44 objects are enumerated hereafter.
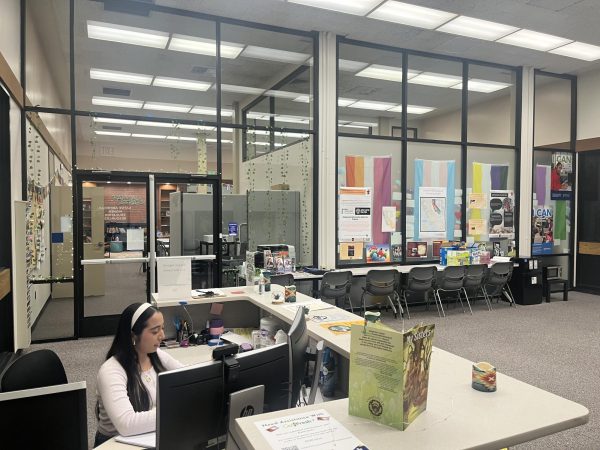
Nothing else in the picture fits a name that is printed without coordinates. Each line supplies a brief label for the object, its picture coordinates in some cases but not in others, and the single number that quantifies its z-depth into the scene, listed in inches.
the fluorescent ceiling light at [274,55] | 264.2
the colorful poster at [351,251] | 269.9
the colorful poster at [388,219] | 280.7
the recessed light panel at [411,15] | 217.3
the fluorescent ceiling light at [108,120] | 218.6
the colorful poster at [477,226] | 305.1
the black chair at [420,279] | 261.7
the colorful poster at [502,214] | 313.0
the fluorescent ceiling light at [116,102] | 313.5
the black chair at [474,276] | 275.9
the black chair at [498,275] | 282.4
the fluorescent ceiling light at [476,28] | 236.5
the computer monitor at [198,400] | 53.7
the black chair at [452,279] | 269.7
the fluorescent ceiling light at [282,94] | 284.9
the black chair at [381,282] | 251.1
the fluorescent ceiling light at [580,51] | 270.8
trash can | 295.3
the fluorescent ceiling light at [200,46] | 241.8
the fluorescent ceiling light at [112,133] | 244.3
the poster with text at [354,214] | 269.0
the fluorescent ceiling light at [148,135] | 296.6
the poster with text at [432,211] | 290.8
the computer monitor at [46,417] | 40.4
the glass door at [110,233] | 211.2
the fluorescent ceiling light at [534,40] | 253.8
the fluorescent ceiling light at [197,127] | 234.1
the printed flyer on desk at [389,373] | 54.8
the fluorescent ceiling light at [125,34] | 230.8
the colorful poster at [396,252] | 283.9
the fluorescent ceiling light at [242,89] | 306.2
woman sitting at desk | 71.2
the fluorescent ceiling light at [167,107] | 307.3
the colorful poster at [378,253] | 277.3
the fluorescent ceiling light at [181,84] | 299.0
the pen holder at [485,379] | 66.9
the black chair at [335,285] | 236.8
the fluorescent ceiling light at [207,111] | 240.7
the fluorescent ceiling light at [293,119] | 264.5
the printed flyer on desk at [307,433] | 51.8
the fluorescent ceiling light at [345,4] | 209.9
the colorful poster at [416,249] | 288.3
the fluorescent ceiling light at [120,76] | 290.3
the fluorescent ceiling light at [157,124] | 232.5
